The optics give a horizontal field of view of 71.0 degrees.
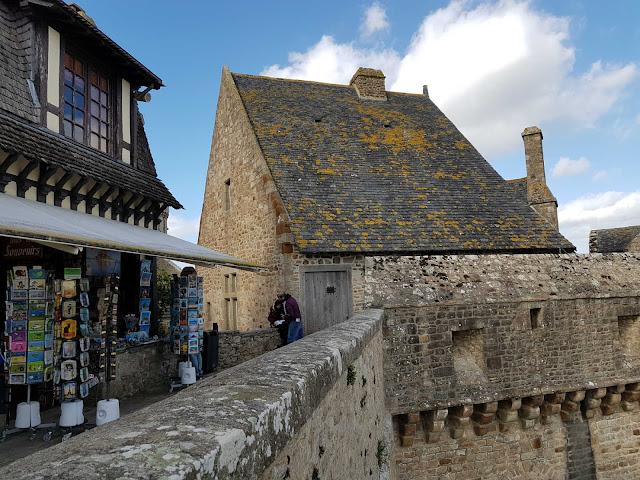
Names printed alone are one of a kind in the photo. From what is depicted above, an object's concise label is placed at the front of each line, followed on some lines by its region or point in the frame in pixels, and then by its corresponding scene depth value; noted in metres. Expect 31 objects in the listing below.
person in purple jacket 8.88
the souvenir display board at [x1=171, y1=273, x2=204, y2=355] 7.40
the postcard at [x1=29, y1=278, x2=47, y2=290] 5.31
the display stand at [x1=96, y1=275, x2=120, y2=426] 5.24
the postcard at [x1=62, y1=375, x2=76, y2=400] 5.13
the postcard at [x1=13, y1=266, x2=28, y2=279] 5.27
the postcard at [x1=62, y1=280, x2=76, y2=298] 5.31
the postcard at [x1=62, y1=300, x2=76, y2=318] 5.27
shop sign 6.40
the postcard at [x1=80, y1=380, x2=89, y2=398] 5.30
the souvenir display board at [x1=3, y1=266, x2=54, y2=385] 5.15
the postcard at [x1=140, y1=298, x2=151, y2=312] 8.21
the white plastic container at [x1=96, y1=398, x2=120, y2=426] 5.22
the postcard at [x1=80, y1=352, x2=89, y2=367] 5.35
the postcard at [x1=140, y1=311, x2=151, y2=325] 8.16
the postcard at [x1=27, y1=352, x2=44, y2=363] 5.22
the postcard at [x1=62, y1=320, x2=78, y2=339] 5.27
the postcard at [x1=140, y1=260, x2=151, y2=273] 8.08
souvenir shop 5.08
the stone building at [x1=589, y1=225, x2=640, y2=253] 25.11
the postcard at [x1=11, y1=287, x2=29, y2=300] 5.21
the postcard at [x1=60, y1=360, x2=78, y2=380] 5.17
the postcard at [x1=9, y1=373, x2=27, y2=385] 5.09
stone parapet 1.18
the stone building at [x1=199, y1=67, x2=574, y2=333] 10.76
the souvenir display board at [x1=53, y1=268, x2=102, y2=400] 5.20
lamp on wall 10.02
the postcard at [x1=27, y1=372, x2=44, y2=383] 5.15
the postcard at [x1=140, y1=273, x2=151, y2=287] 8.13
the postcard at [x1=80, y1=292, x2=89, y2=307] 5.48
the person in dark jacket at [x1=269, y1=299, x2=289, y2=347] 9.16
